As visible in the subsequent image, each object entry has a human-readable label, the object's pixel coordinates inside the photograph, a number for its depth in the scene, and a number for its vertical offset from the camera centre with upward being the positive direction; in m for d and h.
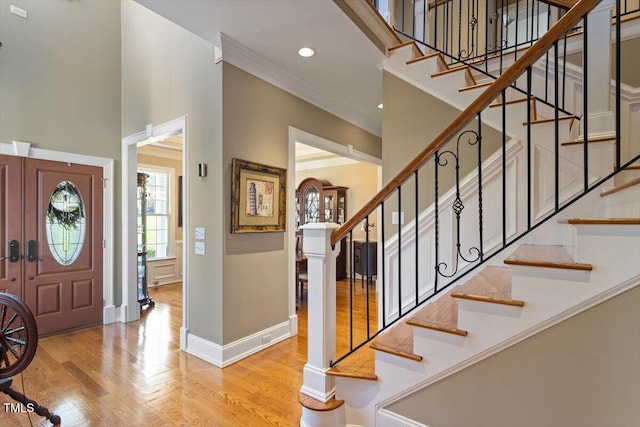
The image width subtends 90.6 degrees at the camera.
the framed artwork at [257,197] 3.00 +0.21
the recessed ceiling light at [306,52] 2.91 +1.55
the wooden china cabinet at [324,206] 6.85 +0.26
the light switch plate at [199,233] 3.06 -0.14
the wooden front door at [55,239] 3.44 -0.23
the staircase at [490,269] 1.38 -0.27
